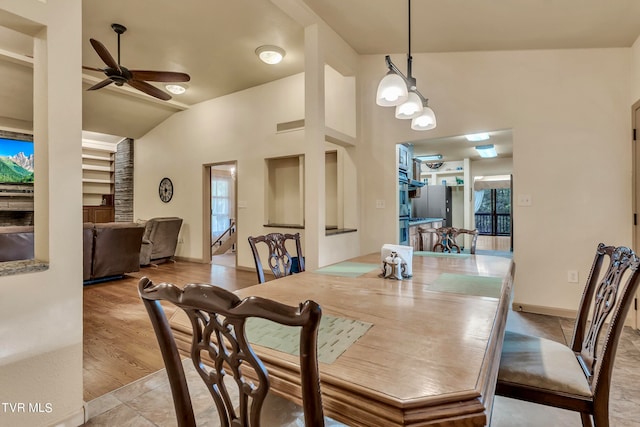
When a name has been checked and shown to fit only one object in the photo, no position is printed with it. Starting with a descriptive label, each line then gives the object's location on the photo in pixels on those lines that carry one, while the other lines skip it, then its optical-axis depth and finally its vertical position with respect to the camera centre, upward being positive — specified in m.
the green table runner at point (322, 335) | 0.86 -0.37
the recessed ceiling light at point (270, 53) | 4.01 +2.09
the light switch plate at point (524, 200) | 3.17 +0.13
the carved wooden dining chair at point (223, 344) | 0.54 -0.26
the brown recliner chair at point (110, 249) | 4.32 -0.48
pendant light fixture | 1.77 +0.68
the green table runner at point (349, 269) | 1.89 -0.35
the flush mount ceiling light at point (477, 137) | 5.05 +1.26
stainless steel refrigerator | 8.23 +0.26
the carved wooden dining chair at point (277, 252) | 2.03 -0.25
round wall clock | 6.76 +0.56
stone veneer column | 7.62 +0.83
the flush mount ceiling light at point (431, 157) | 7.11 +1.32
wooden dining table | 0.64 -0.37
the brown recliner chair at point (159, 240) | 5.77 -0.46
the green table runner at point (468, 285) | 1.44 -0.35
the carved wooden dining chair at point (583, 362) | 1.06 -0.61
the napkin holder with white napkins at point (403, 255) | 1.73 -0.23
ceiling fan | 3.47 +1.62
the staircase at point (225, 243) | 7.51 -0.70
